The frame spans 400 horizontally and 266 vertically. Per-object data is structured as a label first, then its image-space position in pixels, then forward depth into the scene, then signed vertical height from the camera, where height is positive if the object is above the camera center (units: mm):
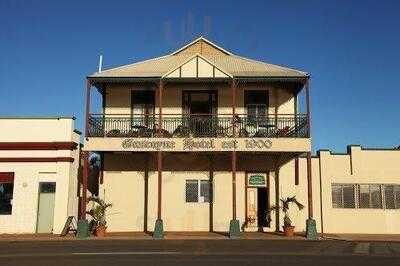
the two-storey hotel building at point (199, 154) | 23094 +2541
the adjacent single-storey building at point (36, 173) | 23016 +1584
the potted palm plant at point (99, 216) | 21531 -268
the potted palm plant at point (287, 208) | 21609 +110
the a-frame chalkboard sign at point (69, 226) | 22153 -709
